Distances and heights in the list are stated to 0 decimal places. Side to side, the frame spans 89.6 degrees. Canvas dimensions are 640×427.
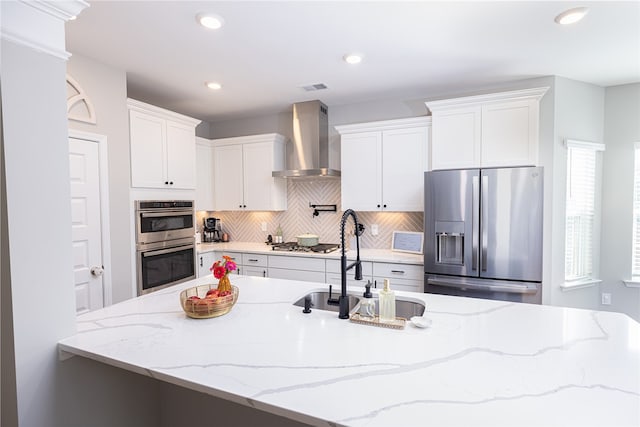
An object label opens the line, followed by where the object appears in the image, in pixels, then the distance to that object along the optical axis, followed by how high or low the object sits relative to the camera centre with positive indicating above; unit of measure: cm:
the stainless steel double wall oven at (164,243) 297 -39
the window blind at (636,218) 330 -18
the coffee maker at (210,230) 455 -37
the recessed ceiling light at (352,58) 262 +120
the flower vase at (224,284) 159 -40
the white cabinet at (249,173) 407 +40
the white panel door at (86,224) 247 -15
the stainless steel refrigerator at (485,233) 271 -27
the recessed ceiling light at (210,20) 204 +119
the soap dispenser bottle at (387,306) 143 -46
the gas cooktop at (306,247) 369 -52
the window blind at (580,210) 323 -9
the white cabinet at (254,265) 377 -72
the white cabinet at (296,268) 348 -72
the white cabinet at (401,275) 316 -73
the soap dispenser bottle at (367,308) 150 -49
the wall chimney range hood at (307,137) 379 +78
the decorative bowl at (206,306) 147 -47
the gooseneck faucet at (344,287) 150 -40
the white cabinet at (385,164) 337 +43
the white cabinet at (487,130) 290 +68
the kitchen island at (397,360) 85 -54
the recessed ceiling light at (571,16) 202 +119
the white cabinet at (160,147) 297 +58
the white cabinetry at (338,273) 333 -73
